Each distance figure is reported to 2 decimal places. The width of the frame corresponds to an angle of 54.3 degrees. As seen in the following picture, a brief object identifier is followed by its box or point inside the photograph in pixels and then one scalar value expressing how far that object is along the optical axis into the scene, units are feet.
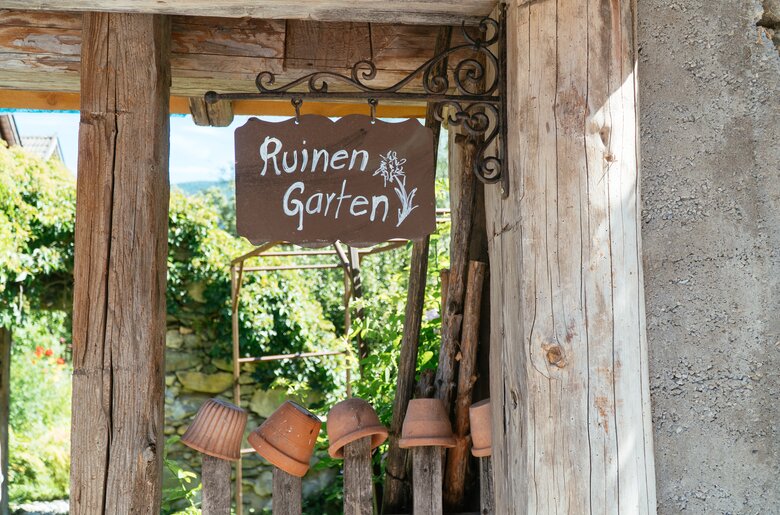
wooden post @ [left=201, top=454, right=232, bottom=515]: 6.62
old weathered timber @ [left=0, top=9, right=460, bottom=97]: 7.20
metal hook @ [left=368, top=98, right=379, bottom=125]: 6.24
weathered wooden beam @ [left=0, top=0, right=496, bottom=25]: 6.09
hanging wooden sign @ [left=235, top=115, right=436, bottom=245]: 6.15
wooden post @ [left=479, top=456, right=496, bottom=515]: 7.02
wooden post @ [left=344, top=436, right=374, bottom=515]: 6.86
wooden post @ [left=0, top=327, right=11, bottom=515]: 24.29
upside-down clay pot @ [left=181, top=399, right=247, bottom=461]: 6.66
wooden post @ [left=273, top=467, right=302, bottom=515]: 6.87
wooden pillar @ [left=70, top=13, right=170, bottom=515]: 6.11
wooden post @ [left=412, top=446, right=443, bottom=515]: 6.96
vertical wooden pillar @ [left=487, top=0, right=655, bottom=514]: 5.50
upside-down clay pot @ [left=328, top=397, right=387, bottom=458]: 6.89
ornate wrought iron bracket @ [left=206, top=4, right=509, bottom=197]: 6.03
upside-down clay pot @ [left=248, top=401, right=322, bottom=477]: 6.91
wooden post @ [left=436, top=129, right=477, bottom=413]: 7.61
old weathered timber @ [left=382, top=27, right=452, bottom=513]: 7.88
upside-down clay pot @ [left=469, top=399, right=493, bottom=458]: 6.77
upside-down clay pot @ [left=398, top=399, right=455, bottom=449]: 6.89
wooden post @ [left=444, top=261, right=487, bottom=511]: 7.41
